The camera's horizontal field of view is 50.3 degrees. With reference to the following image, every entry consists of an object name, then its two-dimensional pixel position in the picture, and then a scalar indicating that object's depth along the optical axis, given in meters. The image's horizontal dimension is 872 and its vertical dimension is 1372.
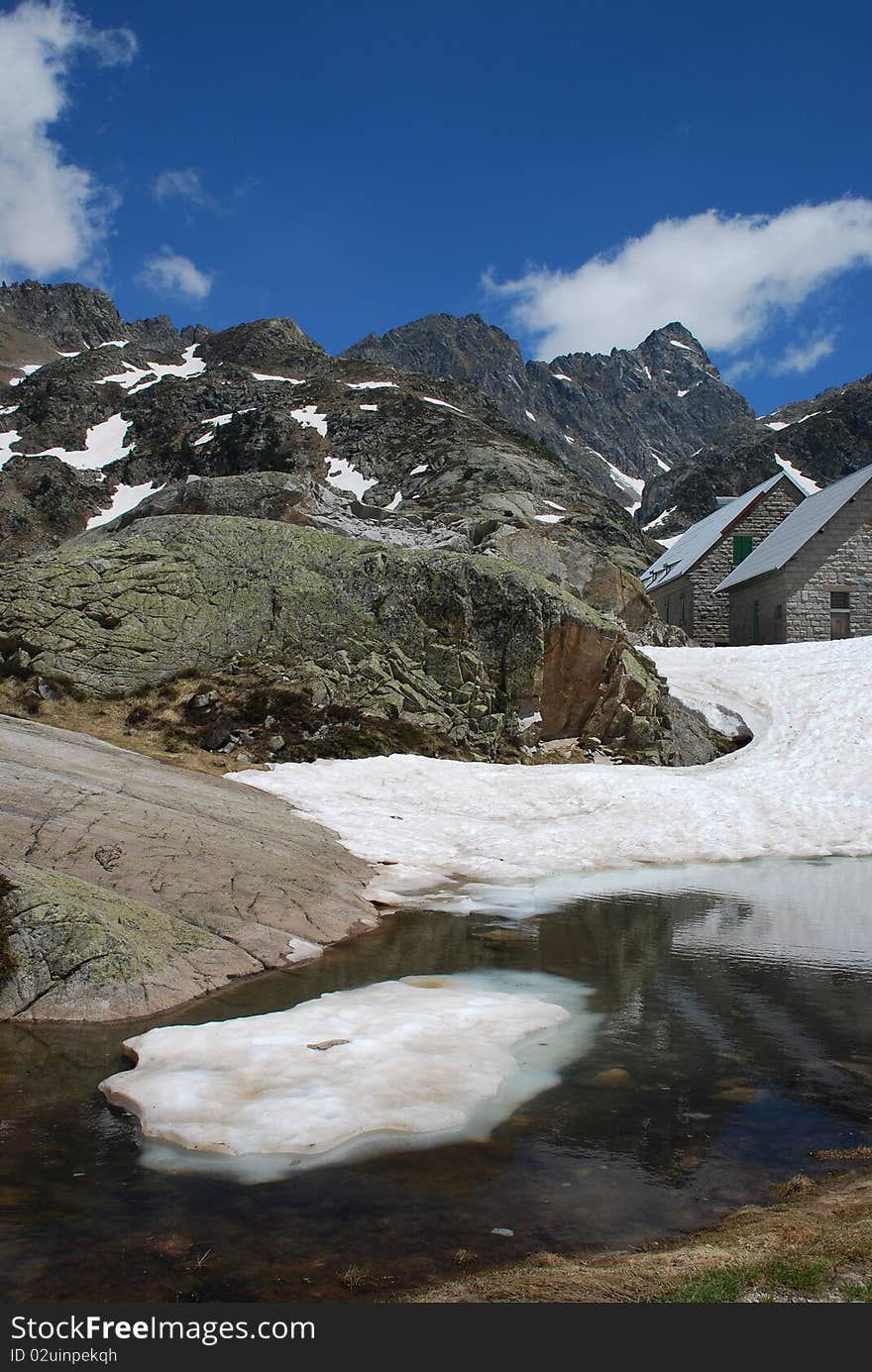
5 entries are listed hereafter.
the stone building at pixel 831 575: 46.19
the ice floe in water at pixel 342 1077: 6.19
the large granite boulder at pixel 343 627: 24.44
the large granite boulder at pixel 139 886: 8.95
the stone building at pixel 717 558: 57.03
